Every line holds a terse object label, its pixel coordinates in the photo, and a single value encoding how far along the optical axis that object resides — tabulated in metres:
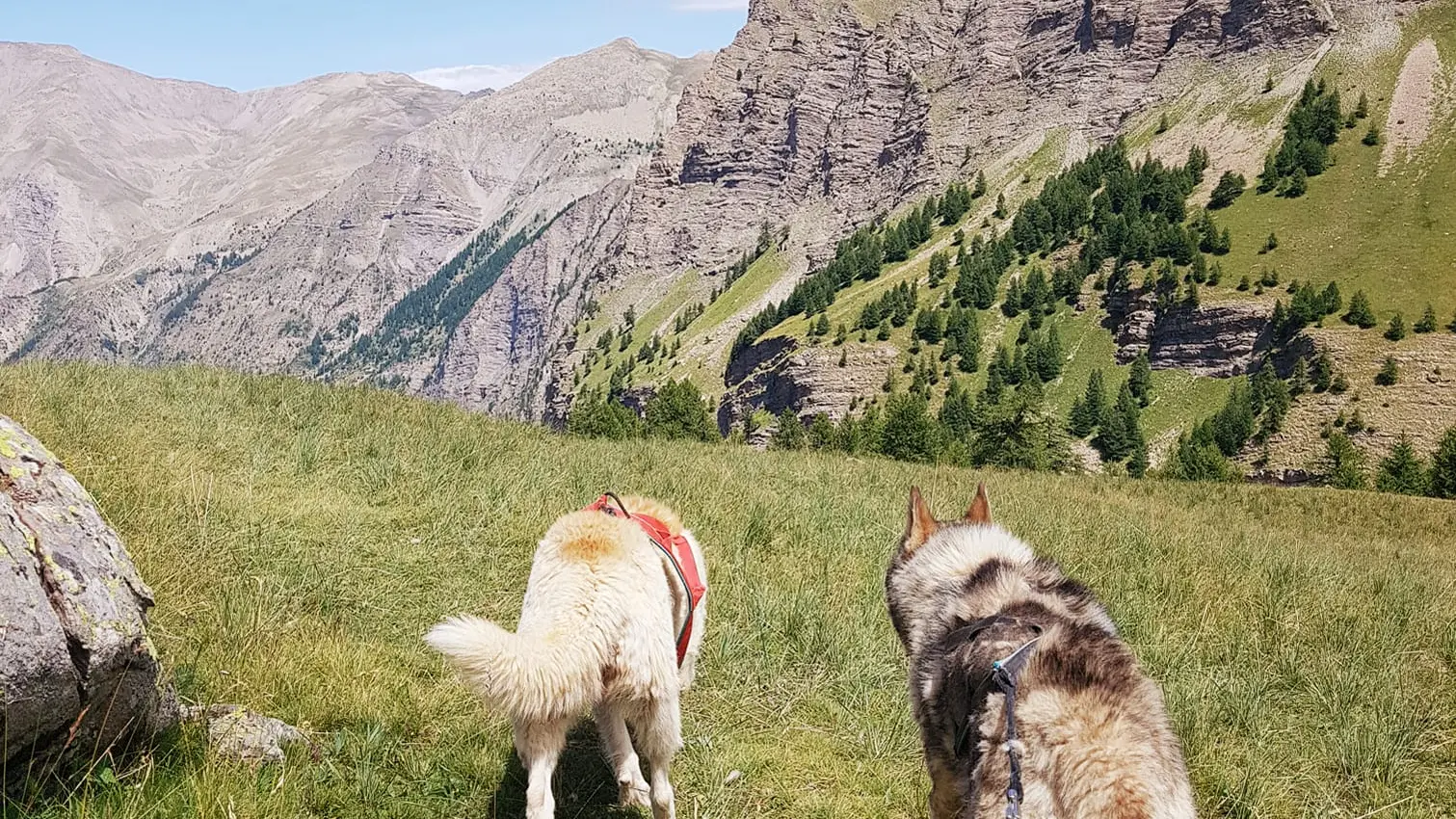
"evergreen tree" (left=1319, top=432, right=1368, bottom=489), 64.62
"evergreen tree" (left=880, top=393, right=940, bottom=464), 64.31
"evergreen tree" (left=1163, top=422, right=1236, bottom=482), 66.31
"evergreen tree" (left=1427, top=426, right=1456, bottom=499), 57.91
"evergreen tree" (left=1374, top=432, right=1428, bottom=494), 63.47
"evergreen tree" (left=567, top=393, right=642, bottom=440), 51.54
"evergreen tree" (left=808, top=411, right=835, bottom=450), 66.09
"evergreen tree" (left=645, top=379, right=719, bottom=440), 65.12
